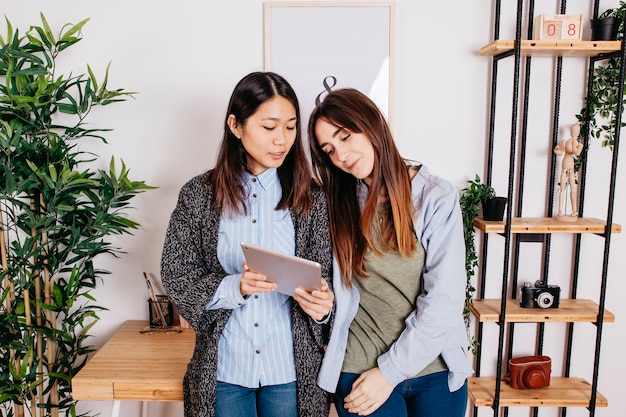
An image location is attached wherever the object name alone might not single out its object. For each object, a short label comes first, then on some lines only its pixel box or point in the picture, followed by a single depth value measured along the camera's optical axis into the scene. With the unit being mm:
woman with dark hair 1446
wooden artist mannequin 2002
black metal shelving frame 1894
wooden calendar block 1911
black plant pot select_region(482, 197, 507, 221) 1985
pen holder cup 2160
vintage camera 2061
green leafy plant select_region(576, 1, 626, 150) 2023
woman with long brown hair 1438
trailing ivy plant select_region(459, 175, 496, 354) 2053
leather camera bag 2086
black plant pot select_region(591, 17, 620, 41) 1916
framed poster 2049
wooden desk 1757
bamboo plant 1851
